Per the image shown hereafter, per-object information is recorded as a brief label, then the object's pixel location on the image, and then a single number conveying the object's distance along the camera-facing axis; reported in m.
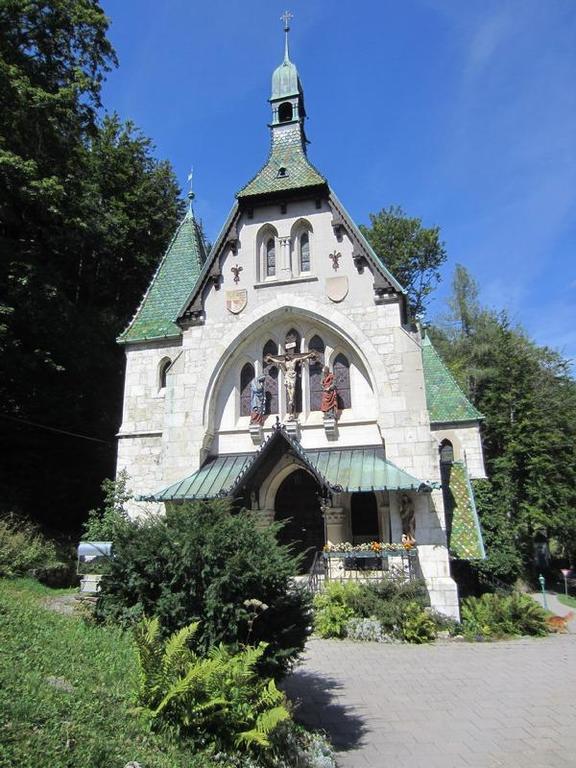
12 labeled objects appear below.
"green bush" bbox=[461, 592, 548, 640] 13.22
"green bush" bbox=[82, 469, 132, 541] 14.97
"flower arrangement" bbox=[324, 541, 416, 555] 13.66
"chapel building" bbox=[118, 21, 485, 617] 14.79
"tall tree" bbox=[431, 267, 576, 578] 25.12
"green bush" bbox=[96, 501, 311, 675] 6.45
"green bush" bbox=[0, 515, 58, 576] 13.81
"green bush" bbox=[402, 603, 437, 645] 12.00
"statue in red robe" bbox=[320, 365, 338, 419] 16.05
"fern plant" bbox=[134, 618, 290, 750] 5.11
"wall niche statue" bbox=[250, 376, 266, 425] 16.66
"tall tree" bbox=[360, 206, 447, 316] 35.22
